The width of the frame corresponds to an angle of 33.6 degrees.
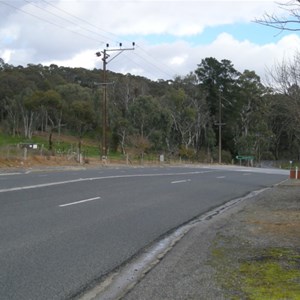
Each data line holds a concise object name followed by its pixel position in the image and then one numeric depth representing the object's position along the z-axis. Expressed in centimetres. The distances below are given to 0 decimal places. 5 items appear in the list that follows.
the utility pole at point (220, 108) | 9034
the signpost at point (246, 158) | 8762
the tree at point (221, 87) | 9746
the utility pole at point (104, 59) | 4710
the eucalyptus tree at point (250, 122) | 9406
